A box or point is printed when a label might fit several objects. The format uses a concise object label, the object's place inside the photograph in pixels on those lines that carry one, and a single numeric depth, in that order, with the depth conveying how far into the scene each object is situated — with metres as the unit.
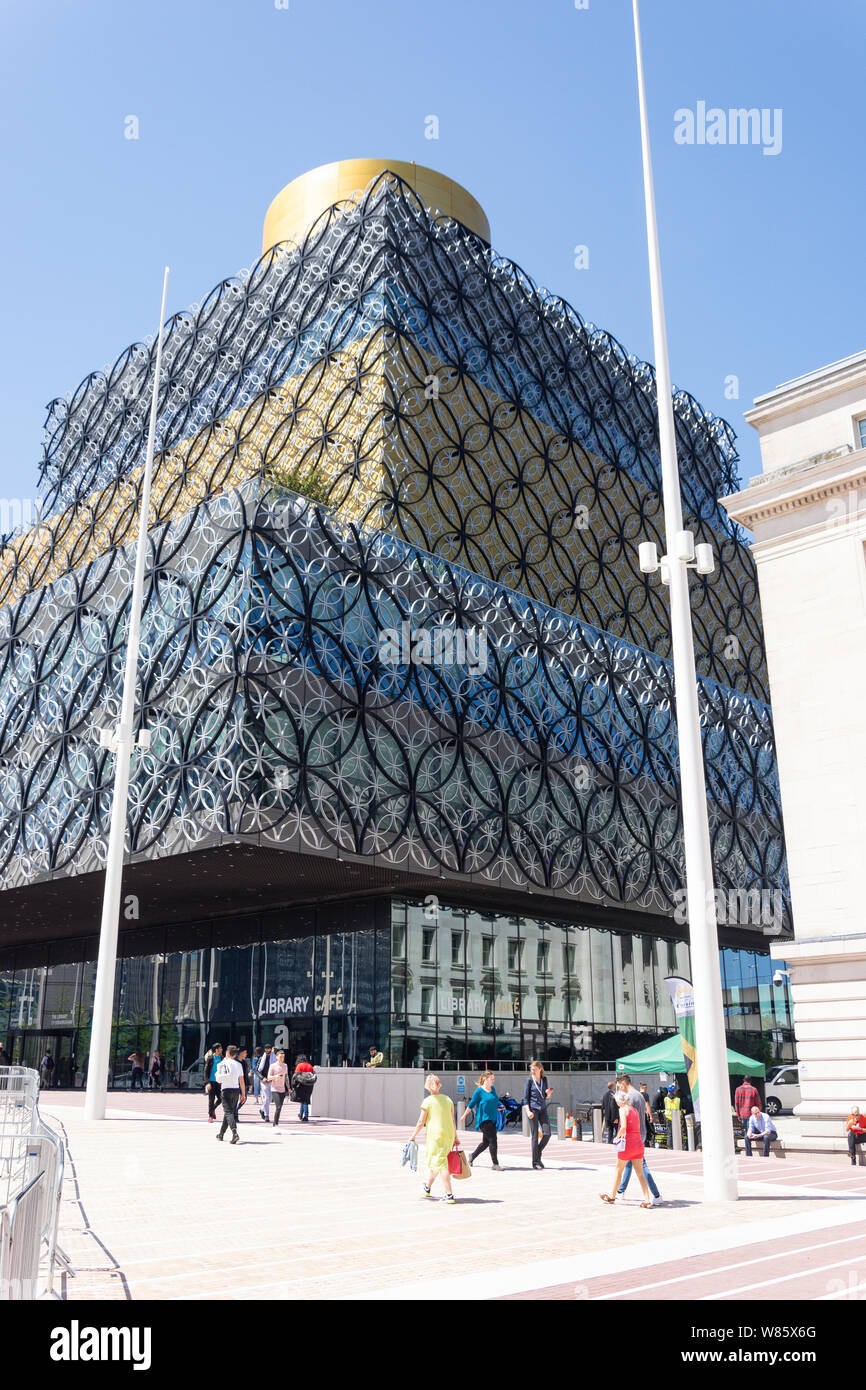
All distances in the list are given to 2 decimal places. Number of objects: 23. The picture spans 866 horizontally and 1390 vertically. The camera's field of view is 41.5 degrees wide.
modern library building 38.38
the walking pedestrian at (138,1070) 48.10
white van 45.94
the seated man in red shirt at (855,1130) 23.48
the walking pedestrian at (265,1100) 29.34
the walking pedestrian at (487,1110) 19.41
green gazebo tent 31.23
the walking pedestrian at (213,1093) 28.97
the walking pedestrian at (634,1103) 15.41
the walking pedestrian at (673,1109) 28.48
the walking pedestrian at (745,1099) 29.75
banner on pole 23.27
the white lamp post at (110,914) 29.55
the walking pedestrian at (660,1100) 36.97
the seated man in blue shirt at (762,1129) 25.56
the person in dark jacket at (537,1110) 20.11
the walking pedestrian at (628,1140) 15.54
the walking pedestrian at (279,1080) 27.91
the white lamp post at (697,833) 16.52
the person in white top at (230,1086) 23.72
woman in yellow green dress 15.48
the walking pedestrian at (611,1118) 26.66
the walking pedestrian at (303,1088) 30.28
